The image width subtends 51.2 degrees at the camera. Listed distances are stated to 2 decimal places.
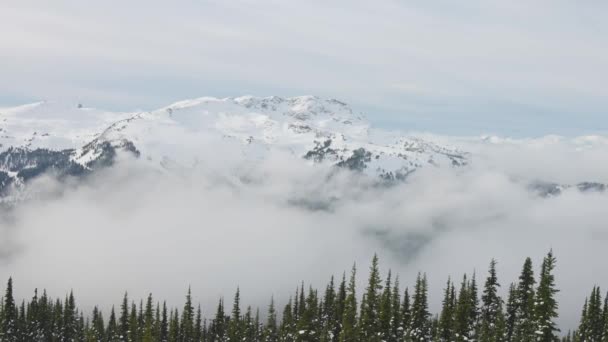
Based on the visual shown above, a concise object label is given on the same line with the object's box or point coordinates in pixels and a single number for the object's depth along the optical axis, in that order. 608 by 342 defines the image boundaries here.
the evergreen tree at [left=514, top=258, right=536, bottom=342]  68.06
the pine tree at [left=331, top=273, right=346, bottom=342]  94.19
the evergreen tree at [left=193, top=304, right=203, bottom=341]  136.16
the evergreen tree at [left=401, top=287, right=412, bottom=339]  84.56
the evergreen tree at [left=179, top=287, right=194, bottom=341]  129.50
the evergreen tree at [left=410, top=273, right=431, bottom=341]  80.25
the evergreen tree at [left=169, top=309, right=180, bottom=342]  118.08
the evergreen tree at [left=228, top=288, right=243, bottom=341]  111.46
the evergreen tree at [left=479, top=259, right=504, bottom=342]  75.20
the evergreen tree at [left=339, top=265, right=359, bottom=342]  68.47
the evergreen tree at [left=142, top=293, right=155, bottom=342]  86.26
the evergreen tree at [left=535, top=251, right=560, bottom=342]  54.31
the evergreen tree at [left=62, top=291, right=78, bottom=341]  142.62
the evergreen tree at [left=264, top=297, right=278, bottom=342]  109.35
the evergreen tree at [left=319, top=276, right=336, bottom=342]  107.59
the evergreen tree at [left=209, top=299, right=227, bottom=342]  131.75
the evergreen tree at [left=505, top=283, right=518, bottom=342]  75.75
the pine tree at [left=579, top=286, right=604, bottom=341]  78.81
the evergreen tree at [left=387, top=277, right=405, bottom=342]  82.81
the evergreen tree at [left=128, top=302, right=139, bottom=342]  107.01
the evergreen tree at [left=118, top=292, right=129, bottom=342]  123.38
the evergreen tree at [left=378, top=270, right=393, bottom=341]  75.06
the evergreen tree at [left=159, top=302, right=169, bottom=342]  130.76
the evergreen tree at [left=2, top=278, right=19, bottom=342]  113.38
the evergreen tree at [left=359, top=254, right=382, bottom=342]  68.75
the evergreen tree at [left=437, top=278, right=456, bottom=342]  75.88
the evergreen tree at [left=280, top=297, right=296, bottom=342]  98.00
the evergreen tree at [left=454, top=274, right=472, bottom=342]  69.12
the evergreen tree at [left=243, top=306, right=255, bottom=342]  115.88
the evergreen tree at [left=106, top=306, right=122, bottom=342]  130.85
